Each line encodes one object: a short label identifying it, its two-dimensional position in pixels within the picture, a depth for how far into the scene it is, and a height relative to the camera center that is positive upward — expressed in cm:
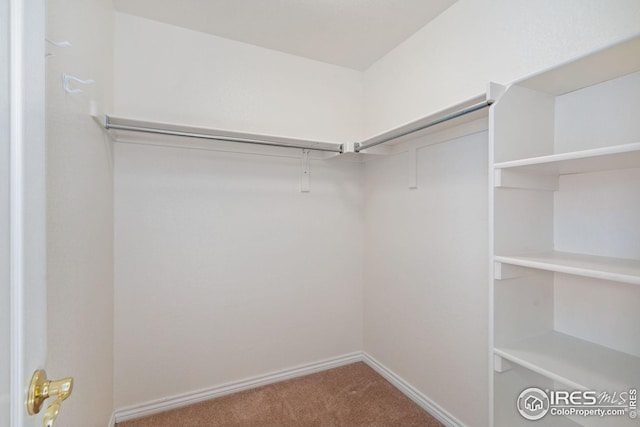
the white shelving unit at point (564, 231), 106 -7
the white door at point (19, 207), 46 +1
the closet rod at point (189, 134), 159 +46
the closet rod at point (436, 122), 129 +47
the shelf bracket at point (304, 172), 235 +32
